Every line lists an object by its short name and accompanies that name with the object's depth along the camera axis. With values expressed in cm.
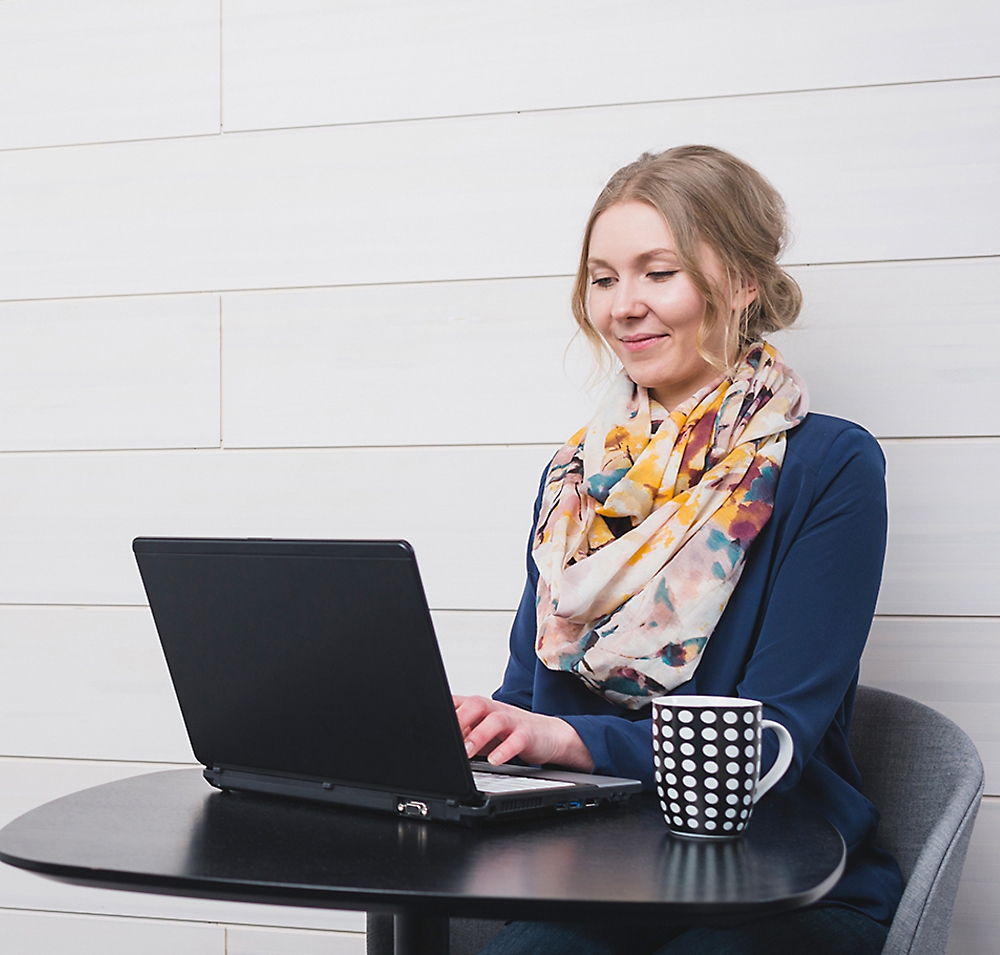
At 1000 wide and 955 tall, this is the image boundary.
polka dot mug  86
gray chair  105
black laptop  88
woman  114
